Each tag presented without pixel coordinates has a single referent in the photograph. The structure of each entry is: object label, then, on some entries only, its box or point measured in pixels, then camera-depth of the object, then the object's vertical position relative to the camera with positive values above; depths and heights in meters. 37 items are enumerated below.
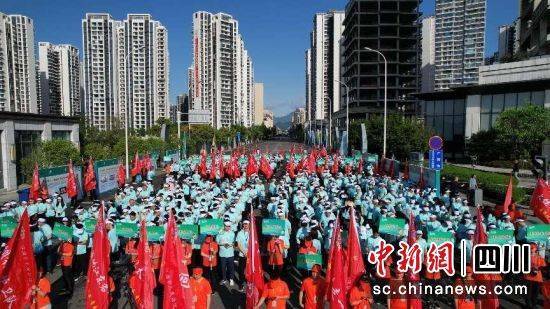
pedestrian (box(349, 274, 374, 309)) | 6.66 -2.57
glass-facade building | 37.75 +2.48
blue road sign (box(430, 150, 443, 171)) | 17.41 -1.12
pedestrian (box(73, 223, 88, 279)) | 9.85 -2.60
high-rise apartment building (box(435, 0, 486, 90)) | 161.88 +34.34
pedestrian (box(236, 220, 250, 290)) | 9.98 -2.54
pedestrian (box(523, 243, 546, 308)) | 8.19 -2.78
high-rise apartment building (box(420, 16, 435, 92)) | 134.38 +21.81
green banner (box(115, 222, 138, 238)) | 10.21 -2.31
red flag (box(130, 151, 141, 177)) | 26.58 -2.28
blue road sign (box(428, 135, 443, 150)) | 16.62 -0.50
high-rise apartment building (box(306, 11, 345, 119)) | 116.44 +21.77
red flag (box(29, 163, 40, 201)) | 16.94 -2.20
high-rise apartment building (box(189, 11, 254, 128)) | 129.62 +20.19
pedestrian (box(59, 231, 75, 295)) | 9.32 -2.81
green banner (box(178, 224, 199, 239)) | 9.95 -2.28
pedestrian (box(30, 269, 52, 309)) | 6.81 -2.57
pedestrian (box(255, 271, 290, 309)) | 6.91 -2.61
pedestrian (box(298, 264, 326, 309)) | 6.88 -2.56
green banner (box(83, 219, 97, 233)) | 10.53 -2.30
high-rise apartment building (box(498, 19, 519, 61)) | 102.76 +22.96
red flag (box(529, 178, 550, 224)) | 12.64 -2.09
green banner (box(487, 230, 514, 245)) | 9.49 -2.35
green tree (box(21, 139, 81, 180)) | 25.56 -1.49
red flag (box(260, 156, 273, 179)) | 24.98 -2.16
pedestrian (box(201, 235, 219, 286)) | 9.87 -2.75
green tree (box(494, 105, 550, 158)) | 29.95 +0.18
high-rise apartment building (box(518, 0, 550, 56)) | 42.26 +11.09
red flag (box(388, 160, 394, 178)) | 25.61 -2.24
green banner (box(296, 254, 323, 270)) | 8.99 -2.69
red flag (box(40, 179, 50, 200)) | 17.41 -2.41
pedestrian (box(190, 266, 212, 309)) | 6.98 -2.56
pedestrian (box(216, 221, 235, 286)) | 9.96 -2.75
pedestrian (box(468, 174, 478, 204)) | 20.36 -2.77
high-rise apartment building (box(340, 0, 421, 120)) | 76.75 +13.76
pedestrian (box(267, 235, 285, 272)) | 9.80 -2.78
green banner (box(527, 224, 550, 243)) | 9.84 -2.32
